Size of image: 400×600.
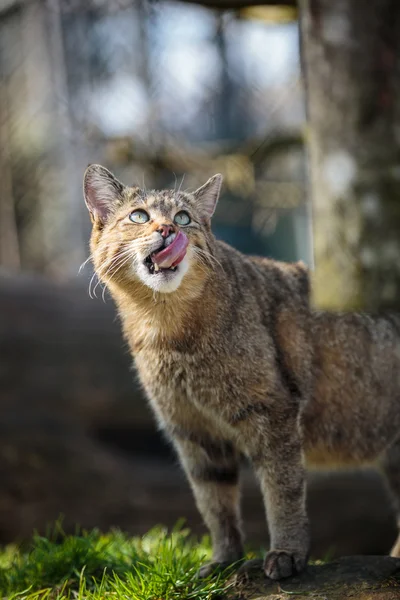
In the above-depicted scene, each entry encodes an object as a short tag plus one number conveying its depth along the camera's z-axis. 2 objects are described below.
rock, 6.06
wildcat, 6.99
